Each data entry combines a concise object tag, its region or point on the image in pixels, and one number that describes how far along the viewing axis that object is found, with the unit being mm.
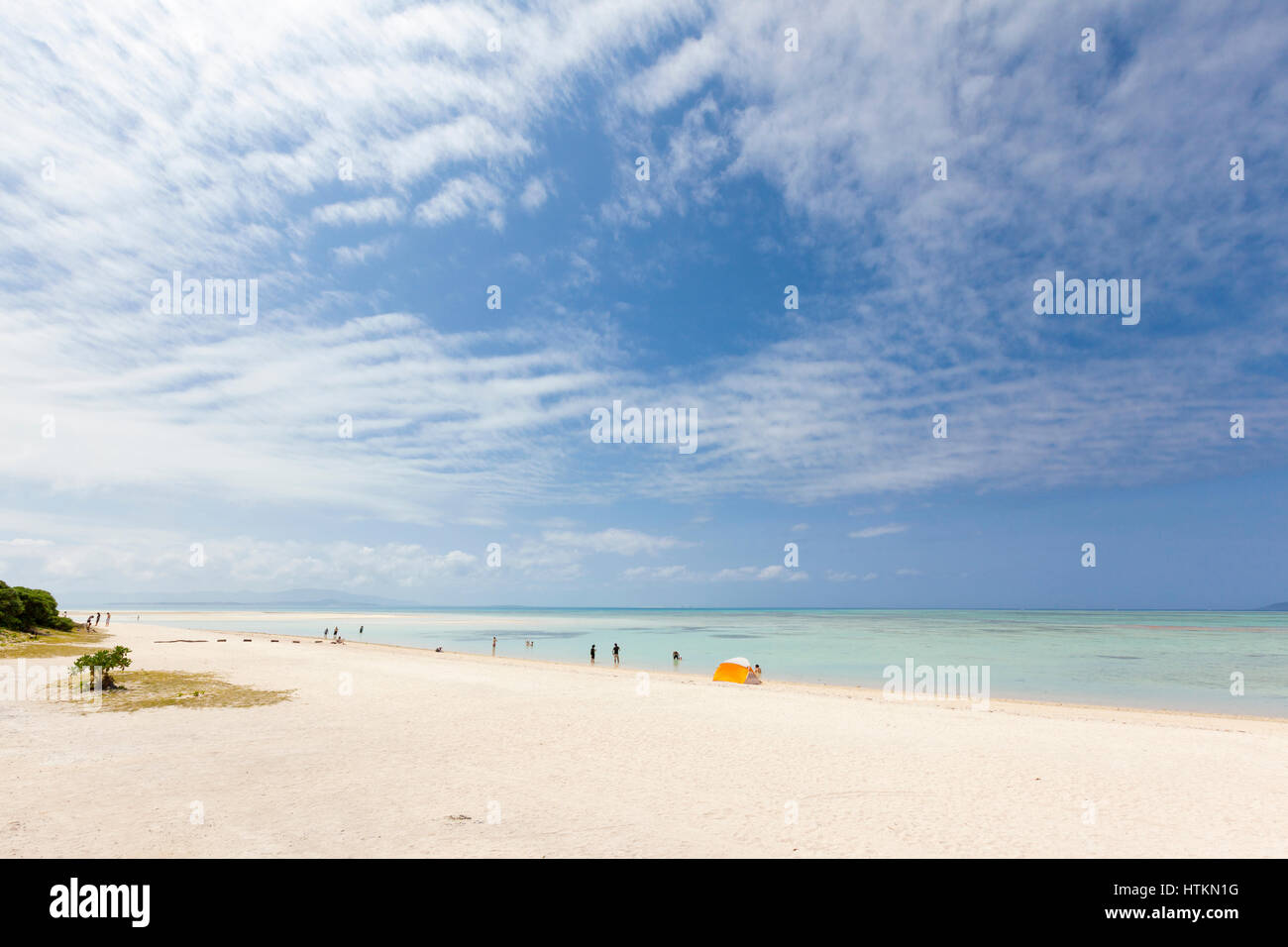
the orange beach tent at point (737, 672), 34562
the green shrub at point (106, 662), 24750
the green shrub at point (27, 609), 42750
